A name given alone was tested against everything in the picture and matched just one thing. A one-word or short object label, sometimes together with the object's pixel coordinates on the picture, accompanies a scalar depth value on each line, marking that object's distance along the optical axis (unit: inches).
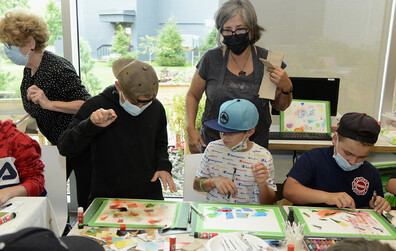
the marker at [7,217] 58.1
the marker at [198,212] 66.2
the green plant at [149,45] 140.2
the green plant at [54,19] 133.2
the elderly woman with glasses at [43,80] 91.3
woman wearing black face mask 87.8
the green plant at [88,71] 140.4
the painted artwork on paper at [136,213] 63.8
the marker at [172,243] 55.6
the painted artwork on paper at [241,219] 62.0
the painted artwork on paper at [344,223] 62.1
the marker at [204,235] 60.1
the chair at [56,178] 88.7
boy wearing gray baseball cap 74.1
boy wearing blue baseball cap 73.1
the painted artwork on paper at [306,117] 129.5
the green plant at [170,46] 139.3
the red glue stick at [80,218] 61.4
